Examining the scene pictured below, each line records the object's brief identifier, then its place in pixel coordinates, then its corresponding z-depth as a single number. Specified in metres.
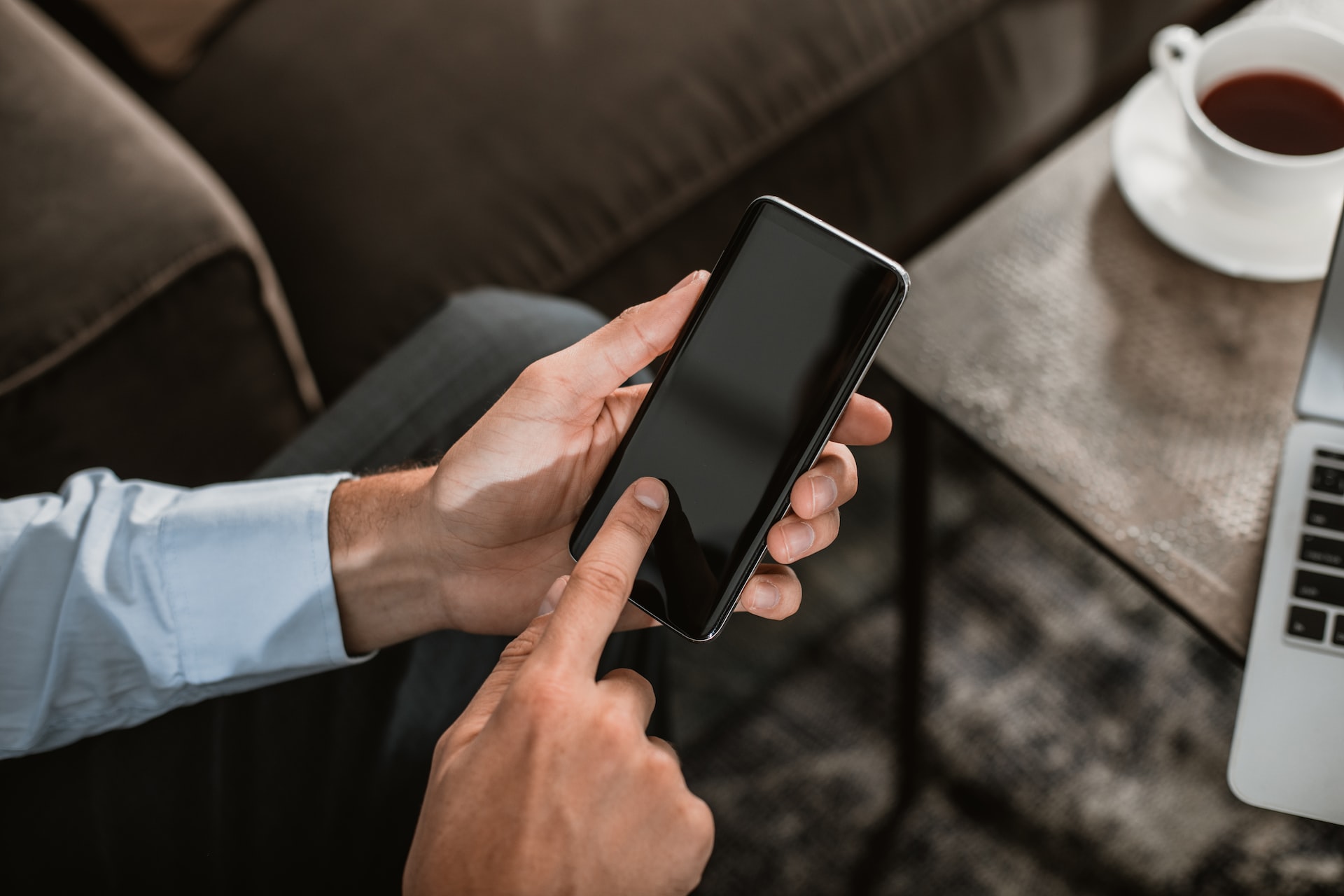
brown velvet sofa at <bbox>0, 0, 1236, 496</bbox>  0.70
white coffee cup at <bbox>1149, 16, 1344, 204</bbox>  0.55
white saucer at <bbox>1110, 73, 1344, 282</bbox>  0.60
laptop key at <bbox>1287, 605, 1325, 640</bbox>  0.51
